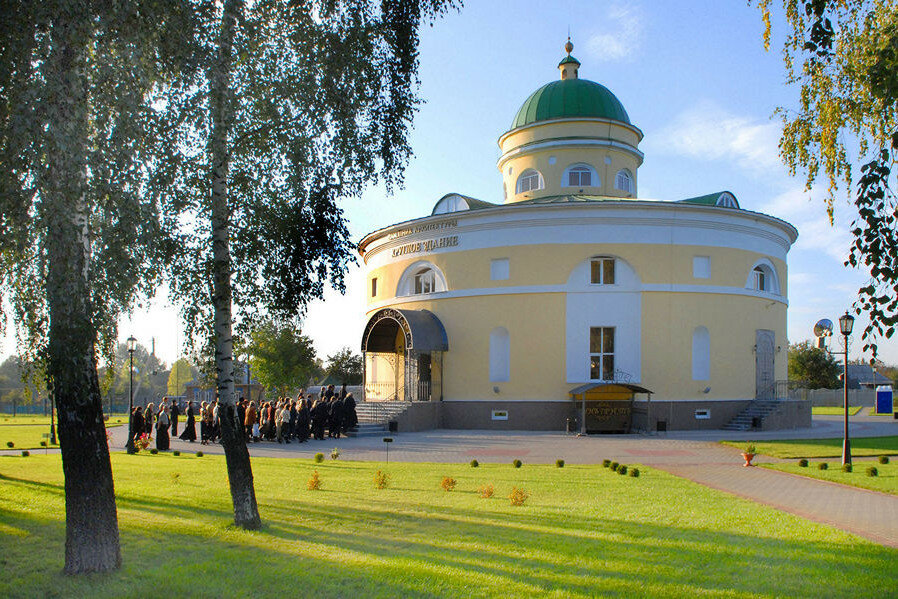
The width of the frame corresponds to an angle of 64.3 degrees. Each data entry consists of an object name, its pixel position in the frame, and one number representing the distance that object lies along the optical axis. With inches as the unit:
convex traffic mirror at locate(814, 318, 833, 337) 1435.8
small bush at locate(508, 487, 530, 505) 442.6
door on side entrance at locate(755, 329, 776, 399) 1207.6
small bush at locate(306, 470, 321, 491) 508.1
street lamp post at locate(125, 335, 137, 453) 871.7
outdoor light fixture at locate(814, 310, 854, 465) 673.9
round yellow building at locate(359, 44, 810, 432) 1139.9
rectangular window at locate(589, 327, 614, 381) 1151.6
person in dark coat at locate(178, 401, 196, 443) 1066.7
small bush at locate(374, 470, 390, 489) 514.0
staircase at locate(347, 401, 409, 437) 1099.9
